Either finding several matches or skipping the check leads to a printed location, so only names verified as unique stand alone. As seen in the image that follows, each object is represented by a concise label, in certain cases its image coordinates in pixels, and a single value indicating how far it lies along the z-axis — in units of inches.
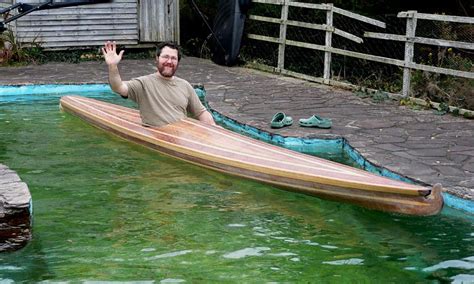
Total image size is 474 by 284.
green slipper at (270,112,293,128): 355.9
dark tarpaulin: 550.0
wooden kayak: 226.2
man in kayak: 308.3
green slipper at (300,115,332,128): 354.6
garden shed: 582.9
